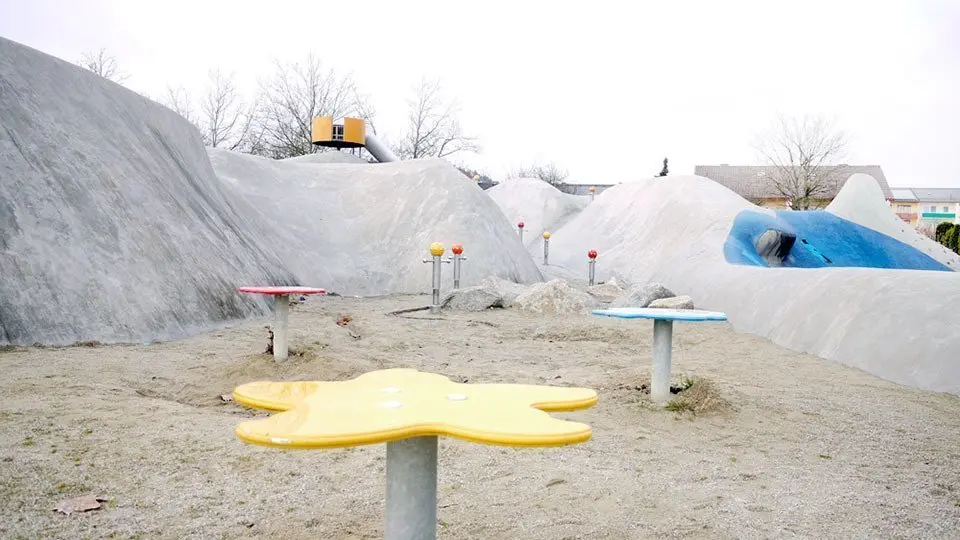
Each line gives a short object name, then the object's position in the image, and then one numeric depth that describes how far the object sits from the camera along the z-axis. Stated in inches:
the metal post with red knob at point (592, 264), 630.7
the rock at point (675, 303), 412.2
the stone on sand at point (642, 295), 453.7
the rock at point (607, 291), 576.2
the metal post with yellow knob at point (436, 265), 426.9
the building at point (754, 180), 1846.0
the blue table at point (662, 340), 191.8
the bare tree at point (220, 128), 1387.8
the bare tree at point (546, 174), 2133.4
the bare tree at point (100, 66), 1310.3
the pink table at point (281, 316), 229.5
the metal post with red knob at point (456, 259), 485.1
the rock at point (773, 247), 653.9
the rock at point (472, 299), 447.8
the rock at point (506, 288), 466.3
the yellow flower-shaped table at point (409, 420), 74.1
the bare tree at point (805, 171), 1321.4
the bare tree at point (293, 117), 1341.0
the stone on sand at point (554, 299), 443.8
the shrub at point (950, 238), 1008.9
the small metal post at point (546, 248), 784.1
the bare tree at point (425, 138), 1487.5
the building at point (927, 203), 2472.9
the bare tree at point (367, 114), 1439.5
